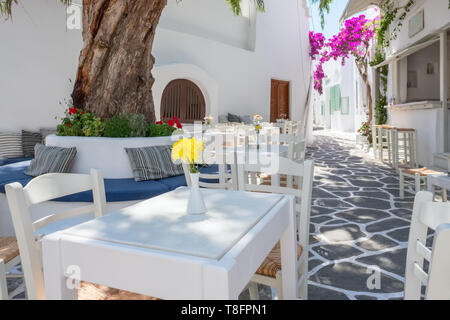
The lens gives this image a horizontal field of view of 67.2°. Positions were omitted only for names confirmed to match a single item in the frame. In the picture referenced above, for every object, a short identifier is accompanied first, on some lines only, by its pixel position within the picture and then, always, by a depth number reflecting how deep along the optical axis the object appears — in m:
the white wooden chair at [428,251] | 0.82
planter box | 3.85
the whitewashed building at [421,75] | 6.20
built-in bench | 3.25
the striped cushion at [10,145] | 5.67
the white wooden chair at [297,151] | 3.55
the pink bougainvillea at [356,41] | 10.43
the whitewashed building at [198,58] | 6.14
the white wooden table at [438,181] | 2.95
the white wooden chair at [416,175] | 4.15
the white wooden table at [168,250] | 0.99
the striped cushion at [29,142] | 5.90
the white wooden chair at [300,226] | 1.74
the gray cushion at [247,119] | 9.78
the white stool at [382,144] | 7.50
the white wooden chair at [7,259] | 1.63
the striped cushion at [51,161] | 3.63
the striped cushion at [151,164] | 3.74
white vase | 1.46
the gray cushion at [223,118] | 9.38
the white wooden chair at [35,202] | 1.45
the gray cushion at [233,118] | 9.50
